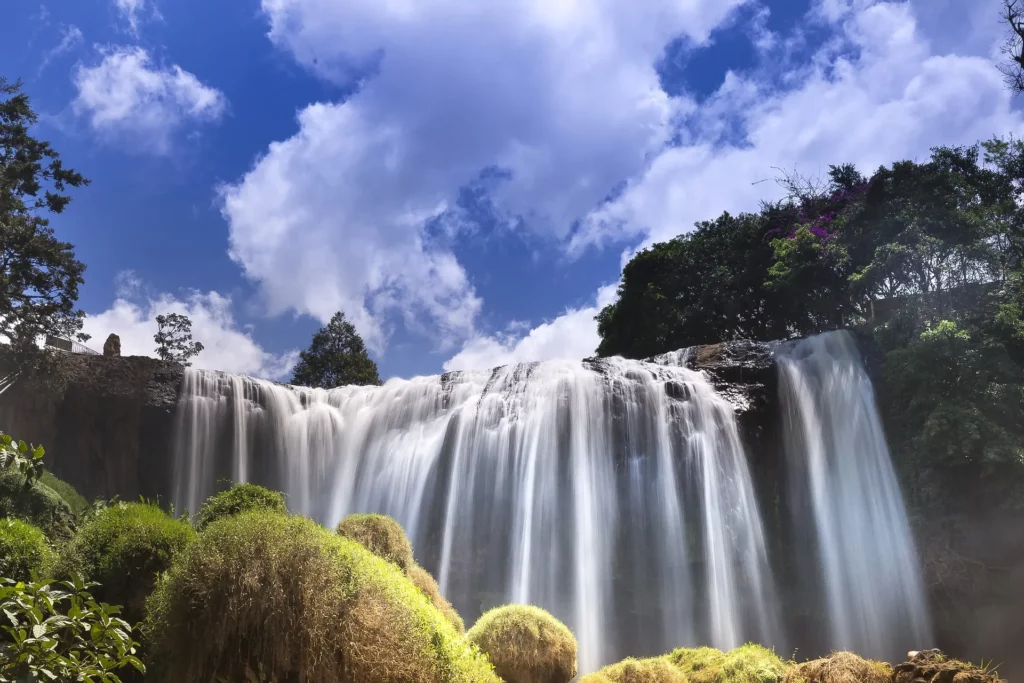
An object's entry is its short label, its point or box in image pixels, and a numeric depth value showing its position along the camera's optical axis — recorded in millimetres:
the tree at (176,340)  44500
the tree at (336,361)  42781
